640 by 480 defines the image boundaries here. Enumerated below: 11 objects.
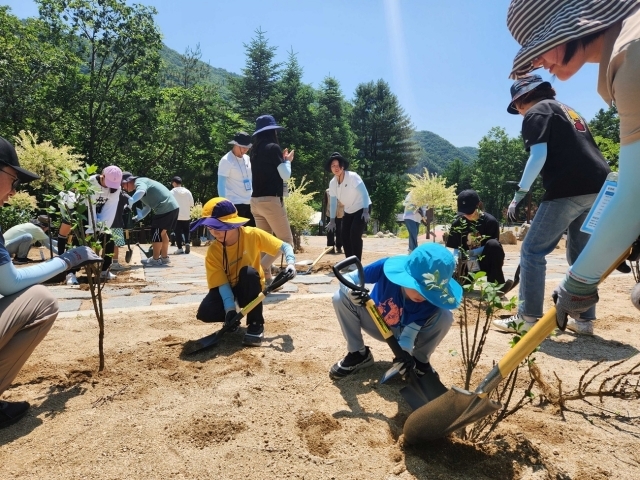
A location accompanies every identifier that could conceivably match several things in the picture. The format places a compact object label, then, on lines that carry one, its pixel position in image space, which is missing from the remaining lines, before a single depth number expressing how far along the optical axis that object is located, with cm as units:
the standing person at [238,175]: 543
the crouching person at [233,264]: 315
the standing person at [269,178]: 513
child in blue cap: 219
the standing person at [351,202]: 595
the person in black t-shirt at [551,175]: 304
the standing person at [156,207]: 705
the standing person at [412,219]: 888
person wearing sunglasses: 204
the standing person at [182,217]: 967
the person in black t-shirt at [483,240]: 462
